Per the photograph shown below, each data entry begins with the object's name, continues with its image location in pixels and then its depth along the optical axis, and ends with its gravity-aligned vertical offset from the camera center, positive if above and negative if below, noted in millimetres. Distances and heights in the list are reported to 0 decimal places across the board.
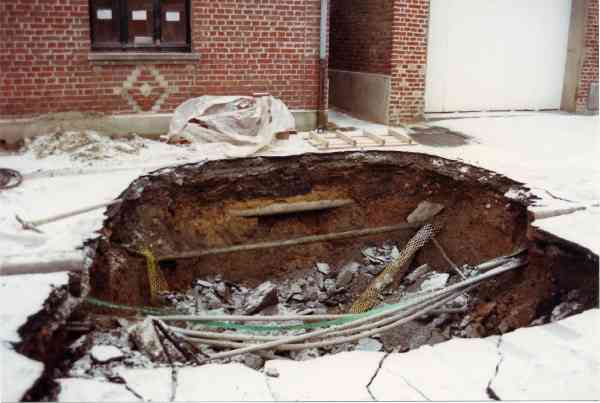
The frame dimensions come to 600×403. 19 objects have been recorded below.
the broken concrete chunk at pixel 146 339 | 3903 -1835
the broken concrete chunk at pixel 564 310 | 4512 -1850
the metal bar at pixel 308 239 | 7223 -2243
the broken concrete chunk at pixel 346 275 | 7543 -2665
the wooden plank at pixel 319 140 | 8254 -1096
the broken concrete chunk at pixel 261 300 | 6711 -2699
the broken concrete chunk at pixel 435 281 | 6918 -2515
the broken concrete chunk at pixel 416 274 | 7309 -2547
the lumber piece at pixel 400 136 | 8664 -1065
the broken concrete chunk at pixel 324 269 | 7750 -2645
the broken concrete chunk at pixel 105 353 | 3664 -1802
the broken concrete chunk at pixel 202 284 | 7117 -2624
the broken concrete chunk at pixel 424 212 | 7680 -1892
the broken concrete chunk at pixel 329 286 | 7397 -2770
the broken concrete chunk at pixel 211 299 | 6832 -2725
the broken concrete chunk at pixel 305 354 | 5383 -2668
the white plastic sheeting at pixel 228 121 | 8383 -862
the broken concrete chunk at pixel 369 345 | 5926 -2771
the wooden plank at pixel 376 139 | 8422 -1071
